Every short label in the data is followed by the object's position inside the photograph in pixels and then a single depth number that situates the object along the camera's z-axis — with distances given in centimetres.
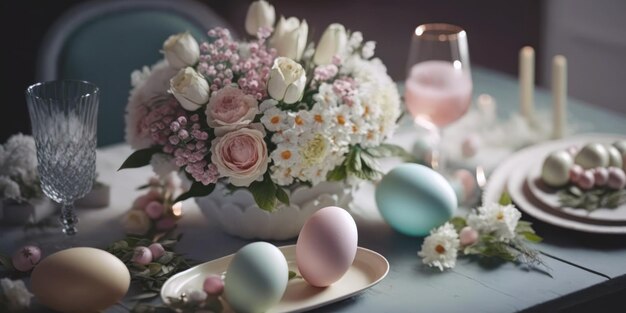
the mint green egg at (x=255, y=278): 112
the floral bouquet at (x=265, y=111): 127
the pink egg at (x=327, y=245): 119
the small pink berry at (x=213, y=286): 117
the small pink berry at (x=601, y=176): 150
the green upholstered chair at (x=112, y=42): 215
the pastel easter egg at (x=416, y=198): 137
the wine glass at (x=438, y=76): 161
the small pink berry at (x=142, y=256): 128
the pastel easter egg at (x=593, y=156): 153
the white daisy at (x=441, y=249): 132
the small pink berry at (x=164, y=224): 146
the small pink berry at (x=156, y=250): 131
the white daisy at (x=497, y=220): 136
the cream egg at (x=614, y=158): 154
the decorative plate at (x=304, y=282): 120
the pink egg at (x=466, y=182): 159
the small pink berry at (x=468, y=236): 136
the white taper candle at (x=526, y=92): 193
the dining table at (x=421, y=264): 122
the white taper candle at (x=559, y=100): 187
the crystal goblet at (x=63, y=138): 131
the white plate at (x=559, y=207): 142
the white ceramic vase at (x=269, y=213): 137
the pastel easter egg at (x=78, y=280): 113
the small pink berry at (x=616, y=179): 149
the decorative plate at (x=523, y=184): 141
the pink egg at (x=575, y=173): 151
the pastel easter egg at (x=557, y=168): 151
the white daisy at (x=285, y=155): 126
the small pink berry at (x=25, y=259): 130
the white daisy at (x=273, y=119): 126
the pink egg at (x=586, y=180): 150
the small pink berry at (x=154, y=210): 147
